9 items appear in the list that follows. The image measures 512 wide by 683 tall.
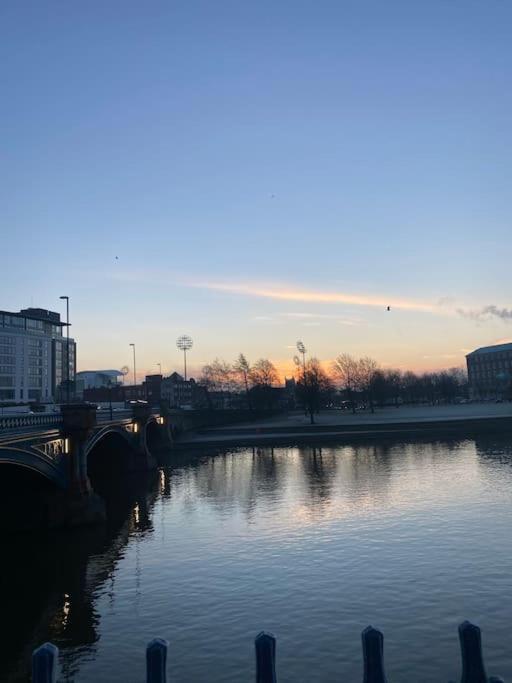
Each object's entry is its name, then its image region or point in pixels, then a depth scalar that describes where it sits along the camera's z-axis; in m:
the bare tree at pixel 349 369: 196.12
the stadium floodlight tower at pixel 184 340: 151.00
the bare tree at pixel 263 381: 157.00
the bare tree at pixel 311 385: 122.06
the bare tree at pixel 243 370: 186.00
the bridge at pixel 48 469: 30.14
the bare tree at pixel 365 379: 177.75
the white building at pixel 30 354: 162.25
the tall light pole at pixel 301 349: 160.88
